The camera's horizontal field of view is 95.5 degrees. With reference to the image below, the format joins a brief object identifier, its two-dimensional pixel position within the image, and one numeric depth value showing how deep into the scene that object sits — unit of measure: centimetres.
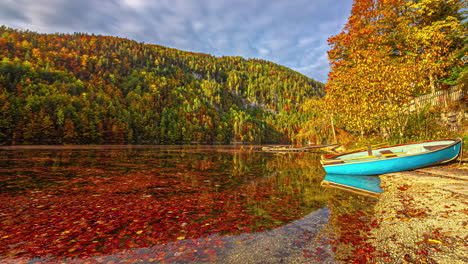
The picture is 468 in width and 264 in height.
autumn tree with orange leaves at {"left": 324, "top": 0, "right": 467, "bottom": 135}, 1700
